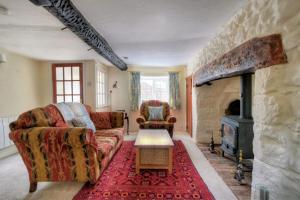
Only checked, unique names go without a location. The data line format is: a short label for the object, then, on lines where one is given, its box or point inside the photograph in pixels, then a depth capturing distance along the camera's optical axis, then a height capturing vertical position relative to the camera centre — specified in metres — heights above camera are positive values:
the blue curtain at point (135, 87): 5.58 +0.27
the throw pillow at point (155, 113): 4.84 -0.49
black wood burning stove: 2.66 -0.53
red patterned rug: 2.05 -1.17
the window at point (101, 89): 4.93 +0.21
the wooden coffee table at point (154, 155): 2.58 -0.90
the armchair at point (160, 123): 4.36 -0.70
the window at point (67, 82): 4.77 +0.38
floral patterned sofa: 2.03 -0.66
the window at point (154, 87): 5.81 +0.28
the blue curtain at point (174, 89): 5.59 +0.21
